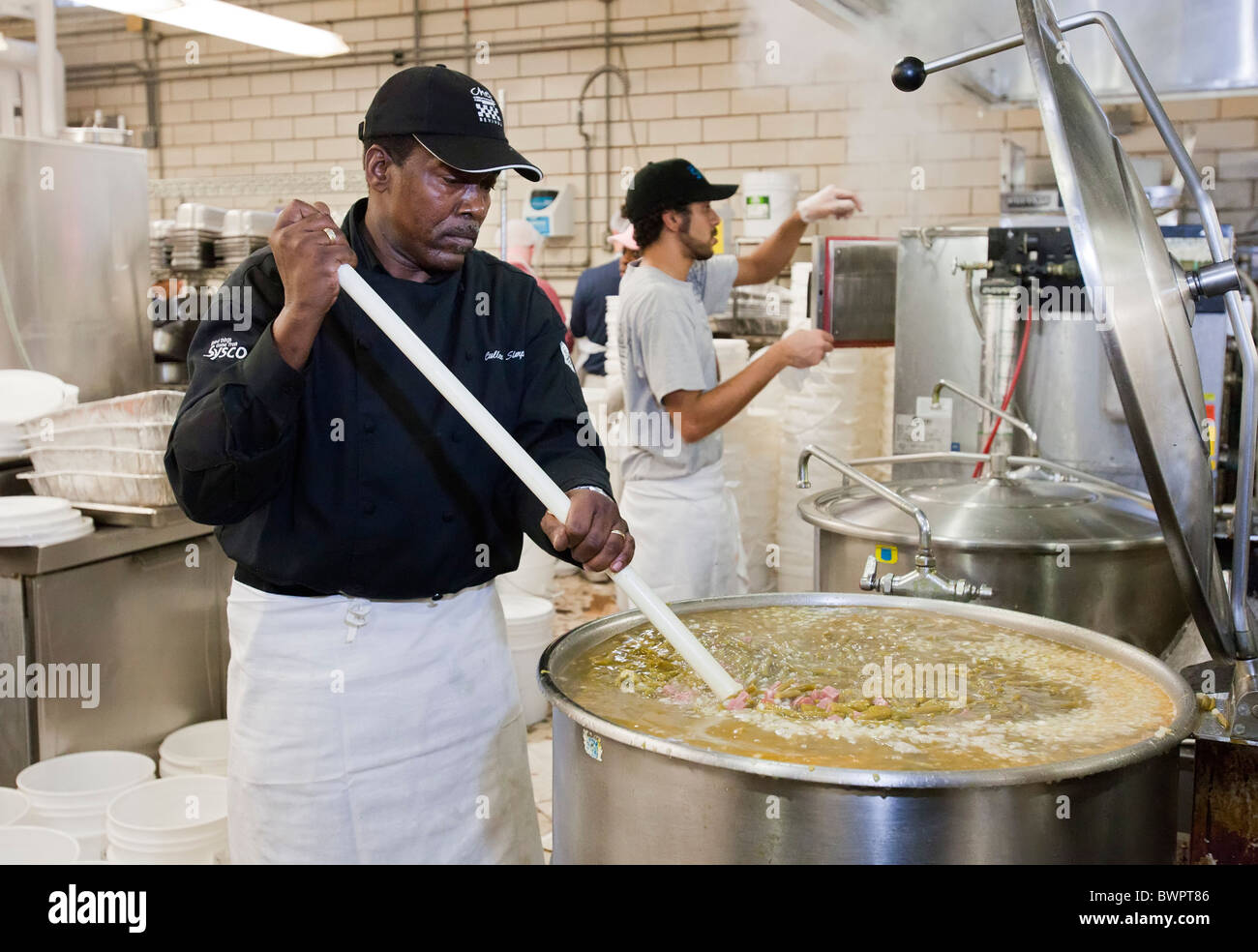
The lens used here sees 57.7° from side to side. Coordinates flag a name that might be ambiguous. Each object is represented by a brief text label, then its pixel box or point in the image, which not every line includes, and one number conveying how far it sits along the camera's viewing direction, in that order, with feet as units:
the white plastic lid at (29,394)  10.53
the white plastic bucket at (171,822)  8.16
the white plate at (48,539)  9.30
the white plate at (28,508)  9.29
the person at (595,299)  19.94
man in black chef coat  5.71
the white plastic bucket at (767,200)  20.54
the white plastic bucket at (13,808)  8.47
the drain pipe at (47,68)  13.92
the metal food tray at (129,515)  10.19
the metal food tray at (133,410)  9.88
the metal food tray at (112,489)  10.16
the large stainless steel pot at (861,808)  4.01
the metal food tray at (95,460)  10.09
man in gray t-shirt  10.26
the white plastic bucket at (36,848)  7.82
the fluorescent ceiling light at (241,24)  14.11
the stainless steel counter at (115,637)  9.44
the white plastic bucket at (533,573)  15.35
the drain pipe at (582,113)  24.49
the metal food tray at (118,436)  10.00
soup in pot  4.71
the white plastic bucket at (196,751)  9.97
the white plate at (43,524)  9.27
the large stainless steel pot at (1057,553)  7.33
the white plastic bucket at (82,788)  8.88
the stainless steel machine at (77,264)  12.28
